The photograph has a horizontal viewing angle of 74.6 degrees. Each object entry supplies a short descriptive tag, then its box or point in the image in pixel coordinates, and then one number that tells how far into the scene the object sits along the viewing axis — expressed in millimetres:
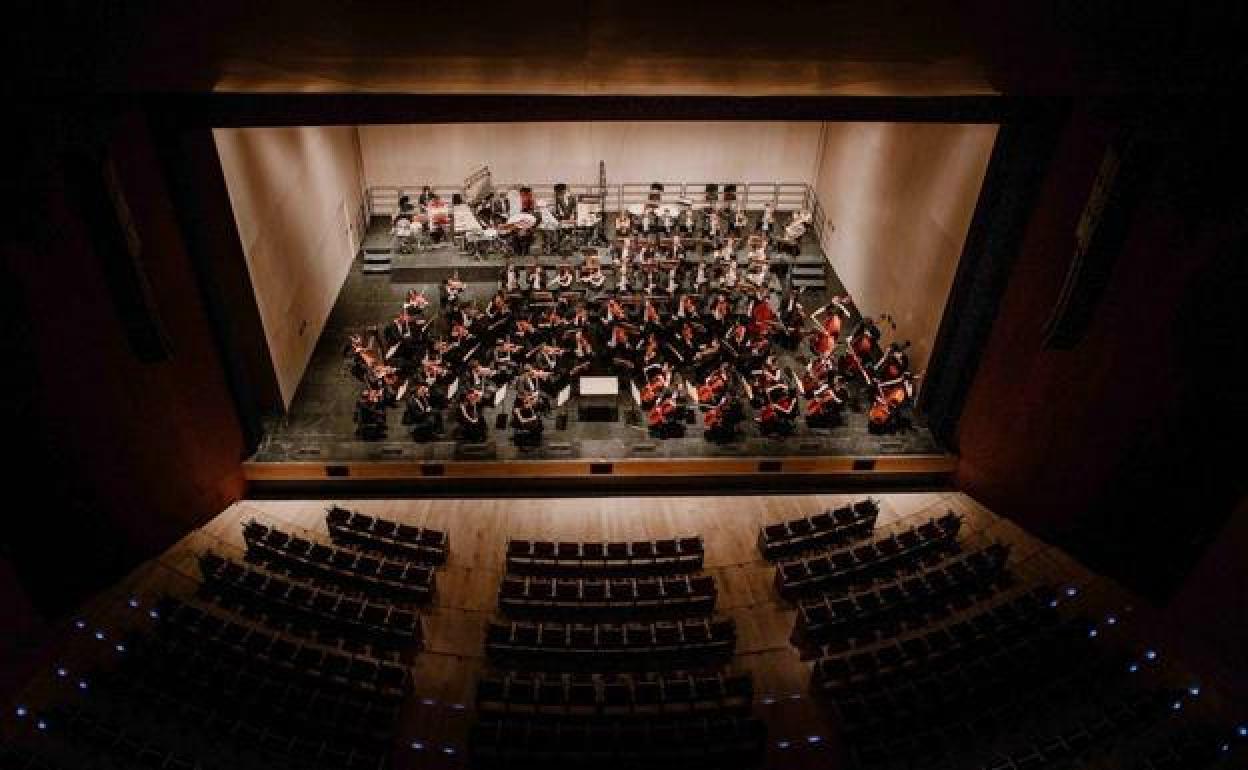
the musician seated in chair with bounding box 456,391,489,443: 10156
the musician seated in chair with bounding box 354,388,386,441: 10258
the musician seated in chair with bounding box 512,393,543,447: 10094
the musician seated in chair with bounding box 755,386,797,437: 10352
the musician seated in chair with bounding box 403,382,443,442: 10312
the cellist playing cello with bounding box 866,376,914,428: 10438
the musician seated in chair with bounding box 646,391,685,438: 10281
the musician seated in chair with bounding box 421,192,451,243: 13789
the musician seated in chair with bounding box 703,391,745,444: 10312
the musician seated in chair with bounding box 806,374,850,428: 10531
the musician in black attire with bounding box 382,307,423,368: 11453
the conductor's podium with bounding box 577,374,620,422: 10422
